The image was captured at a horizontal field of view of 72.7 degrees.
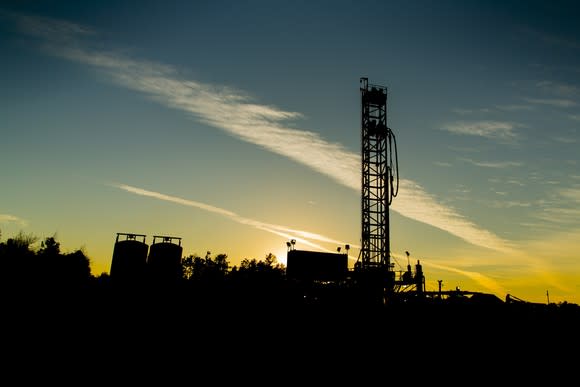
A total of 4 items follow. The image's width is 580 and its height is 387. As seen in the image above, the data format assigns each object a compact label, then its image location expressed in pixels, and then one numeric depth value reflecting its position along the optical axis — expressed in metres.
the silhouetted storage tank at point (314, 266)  41.22
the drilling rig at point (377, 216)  39.44
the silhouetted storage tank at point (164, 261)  30.42
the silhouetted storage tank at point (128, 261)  29.61
